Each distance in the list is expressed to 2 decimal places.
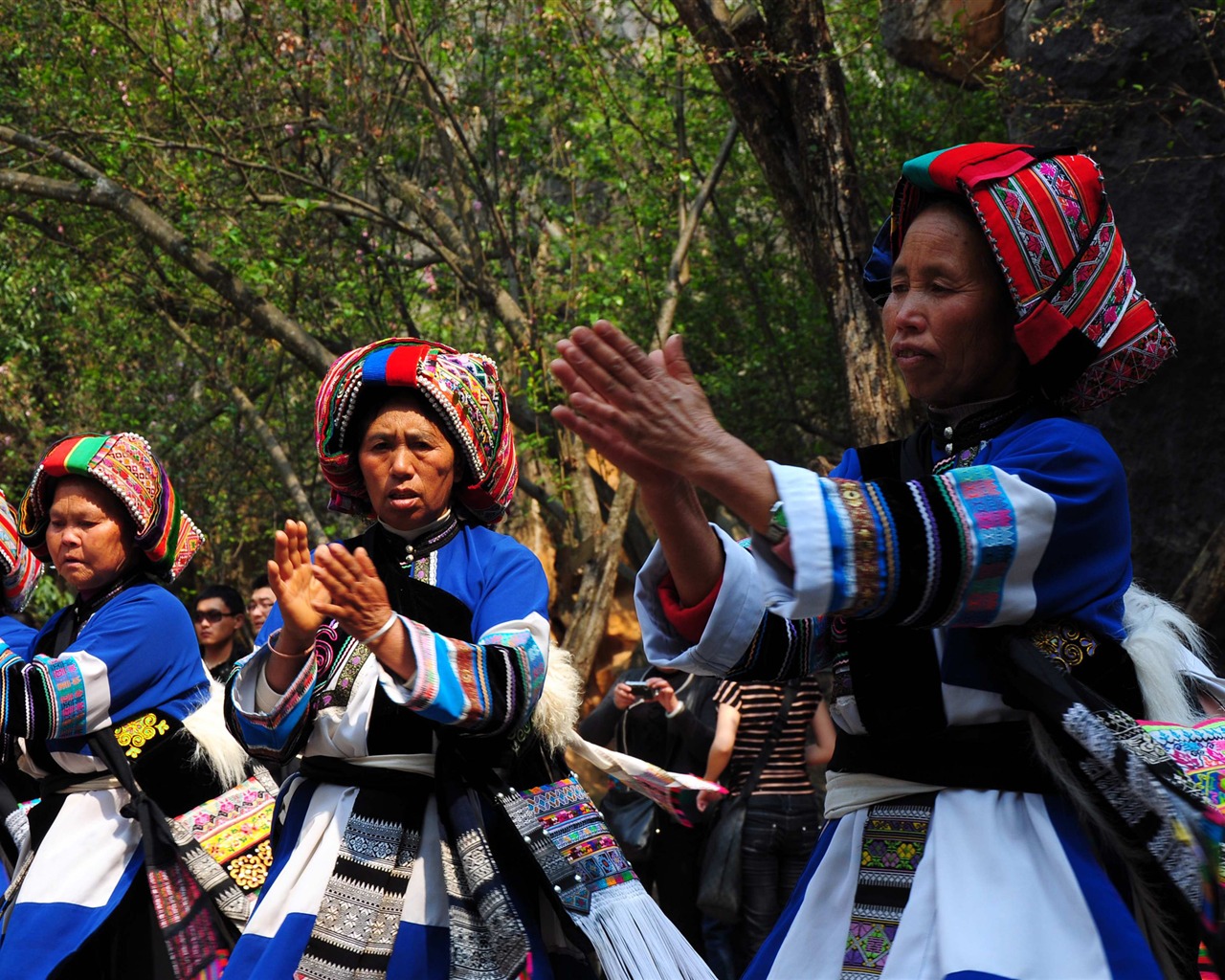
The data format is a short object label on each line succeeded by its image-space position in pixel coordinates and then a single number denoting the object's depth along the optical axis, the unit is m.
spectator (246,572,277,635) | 8.05
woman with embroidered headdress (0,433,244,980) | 3.95
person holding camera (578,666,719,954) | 6.13
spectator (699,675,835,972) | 5.93
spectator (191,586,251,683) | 7.39
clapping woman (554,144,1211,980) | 1.98
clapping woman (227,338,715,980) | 3.08
